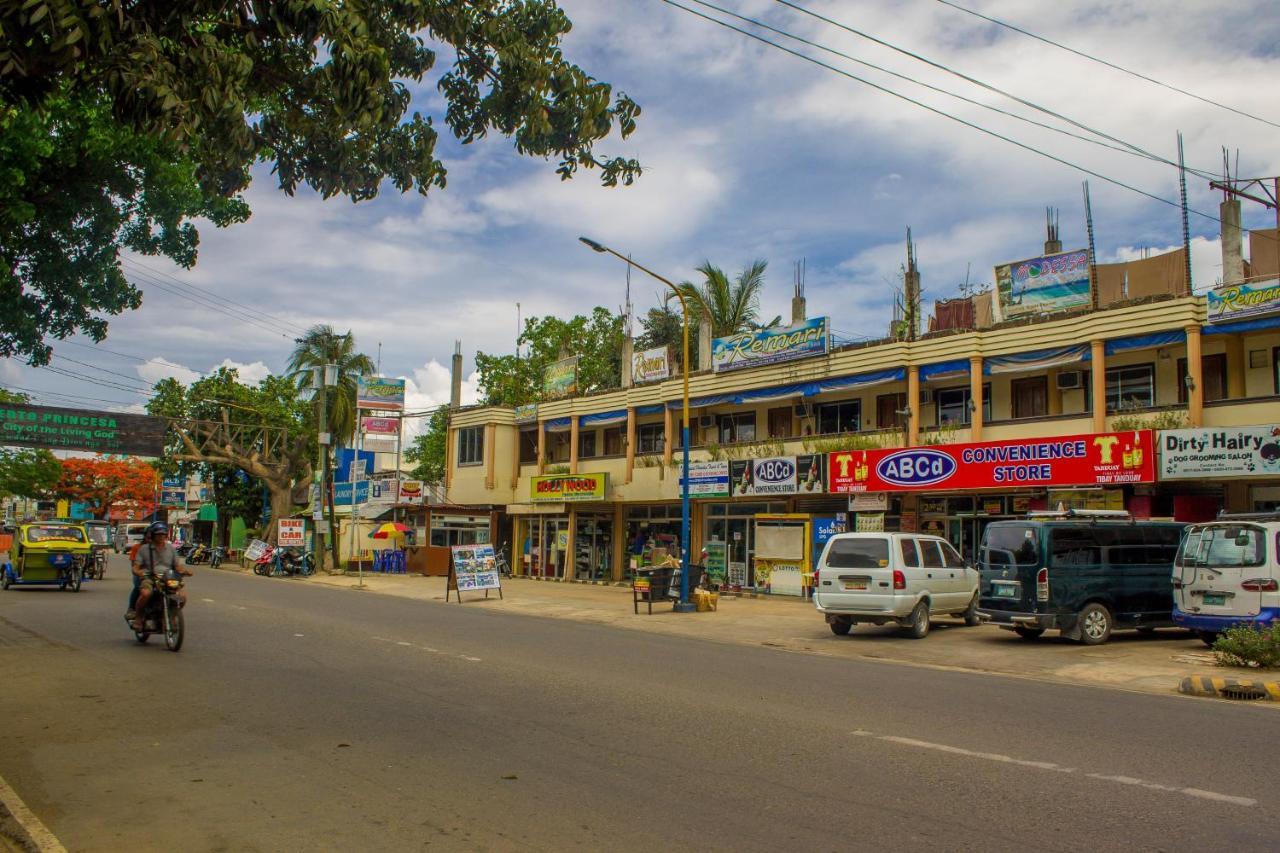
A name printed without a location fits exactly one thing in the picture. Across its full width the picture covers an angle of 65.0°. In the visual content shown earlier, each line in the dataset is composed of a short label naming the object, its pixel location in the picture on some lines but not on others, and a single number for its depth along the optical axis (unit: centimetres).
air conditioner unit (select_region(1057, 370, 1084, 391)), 2575
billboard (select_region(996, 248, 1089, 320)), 2559
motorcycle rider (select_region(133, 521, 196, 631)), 1371
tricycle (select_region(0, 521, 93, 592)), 2562
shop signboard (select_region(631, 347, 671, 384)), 3622
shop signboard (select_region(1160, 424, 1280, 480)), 1980
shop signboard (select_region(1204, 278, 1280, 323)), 2119
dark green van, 1619
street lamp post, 2369
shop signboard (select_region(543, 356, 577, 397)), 4119
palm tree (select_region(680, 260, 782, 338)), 4344
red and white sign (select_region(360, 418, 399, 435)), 4388
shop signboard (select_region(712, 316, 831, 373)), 3012
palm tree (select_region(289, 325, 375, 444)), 5178
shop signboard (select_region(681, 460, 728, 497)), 3155
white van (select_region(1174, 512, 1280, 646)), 1452
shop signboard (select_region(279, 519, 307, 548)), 4209
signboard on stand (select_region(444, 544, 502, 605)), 2661
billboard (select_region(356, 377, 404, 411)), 4338
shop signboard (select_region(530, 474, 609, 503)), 3597
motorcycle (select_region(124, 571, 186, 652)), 1356
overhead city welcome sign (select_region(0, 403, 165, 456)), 2856
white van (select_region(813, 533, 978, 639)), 1770
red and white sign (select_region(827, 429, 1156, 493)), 2208
